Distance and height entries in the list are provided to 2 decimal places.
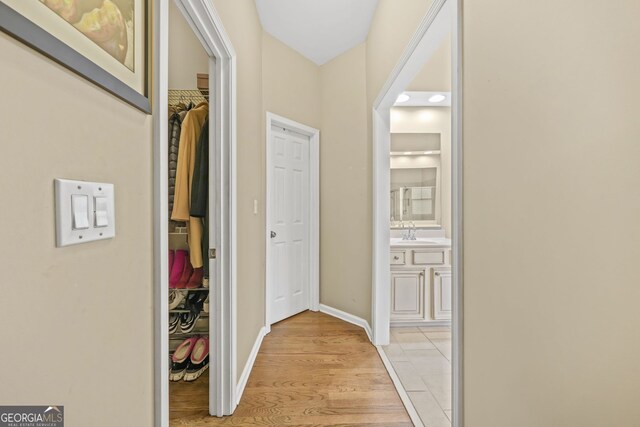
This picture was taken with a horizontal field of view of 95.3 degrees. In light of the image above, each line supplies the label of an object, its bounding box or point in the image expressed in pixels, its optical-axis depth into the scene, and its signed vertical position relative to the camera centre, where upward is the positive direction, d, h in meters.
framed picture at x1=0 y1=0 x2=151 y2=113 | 0.48 +0.35
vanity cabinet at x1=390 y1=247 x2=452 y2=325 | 3.06 -0.76
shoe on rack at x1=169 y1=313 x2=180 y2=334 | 2.23 -0.85
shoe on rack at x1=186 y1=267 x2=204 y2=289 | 2.16 -0.50
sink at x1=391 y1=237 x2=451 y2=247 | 3.05 -0.33
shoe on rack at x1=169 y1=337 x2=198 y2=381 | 2.07 -1.07
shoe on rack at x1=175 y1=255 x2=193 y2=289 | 2.12 -0.47
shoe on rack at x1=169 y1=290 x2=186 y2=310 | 2.15 -0.64
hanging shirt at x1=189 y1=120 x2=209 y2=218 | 1.91 +0.18
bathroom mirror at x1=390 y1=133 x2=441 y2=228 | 3.58 +0.43
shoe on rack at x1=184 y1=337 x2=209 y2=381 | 2.10 -1.08
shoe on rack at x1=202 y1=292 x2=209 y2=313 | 2.18 -0.71
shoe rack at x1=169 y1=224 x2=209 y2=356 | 2.23 -0.73
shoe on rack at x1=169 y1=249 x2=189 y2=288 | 2.10 -0.40
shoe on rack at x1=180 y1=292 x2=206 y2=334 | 2.24 -0.76
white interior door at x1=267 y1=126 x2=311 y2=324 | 3.12 -0.14
